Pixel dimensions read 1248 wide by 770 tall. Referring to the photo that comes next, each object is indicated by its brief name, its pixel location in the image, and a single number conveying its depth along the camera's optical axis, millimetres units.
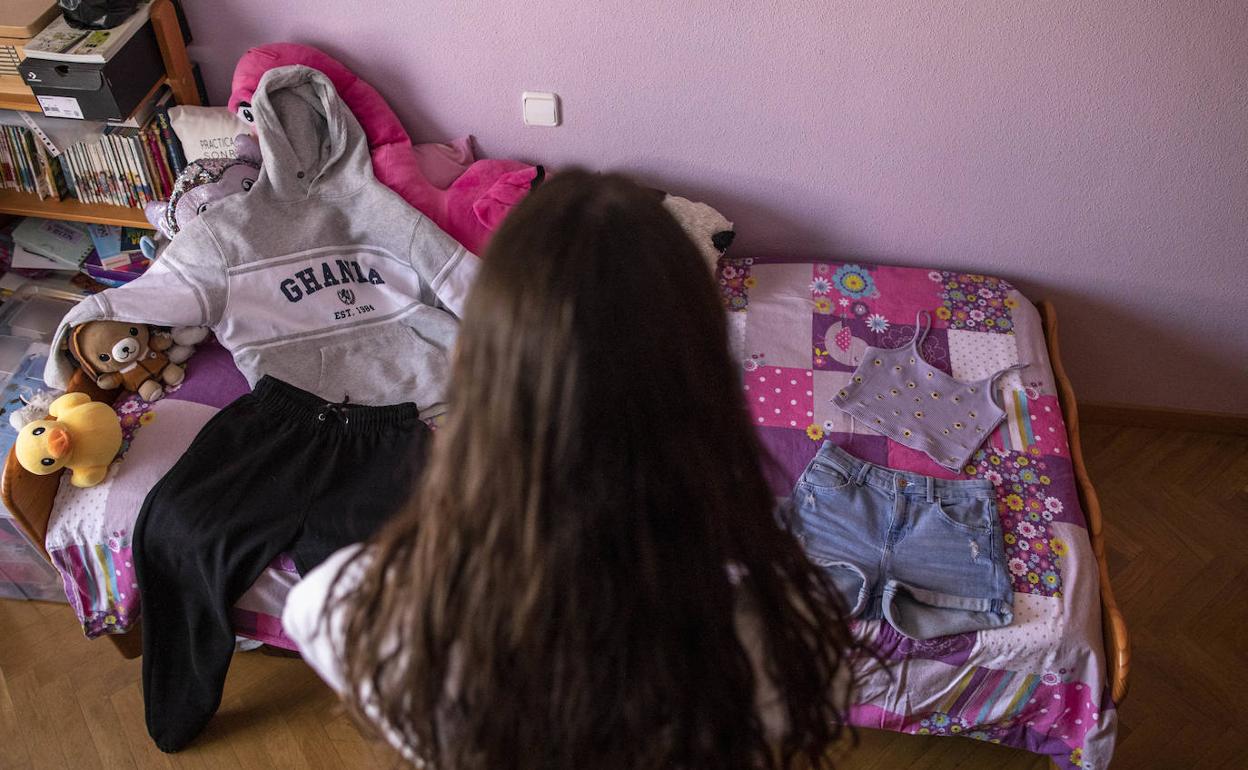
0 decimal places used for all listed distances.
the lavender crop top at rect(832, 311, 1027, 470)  1730
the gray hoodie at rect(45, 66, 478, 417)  1754
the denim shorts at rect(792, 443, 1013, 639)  1494
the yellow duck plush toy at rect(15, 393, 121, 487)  1535
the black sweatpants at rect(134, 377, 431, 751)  1545
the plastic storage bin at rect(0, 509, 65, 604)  1767
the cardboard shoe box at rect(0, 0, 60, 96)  1712
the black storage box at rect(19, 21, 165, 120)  1713
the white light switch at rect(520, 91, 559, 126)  1946
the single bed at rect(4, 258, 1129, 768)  1501
